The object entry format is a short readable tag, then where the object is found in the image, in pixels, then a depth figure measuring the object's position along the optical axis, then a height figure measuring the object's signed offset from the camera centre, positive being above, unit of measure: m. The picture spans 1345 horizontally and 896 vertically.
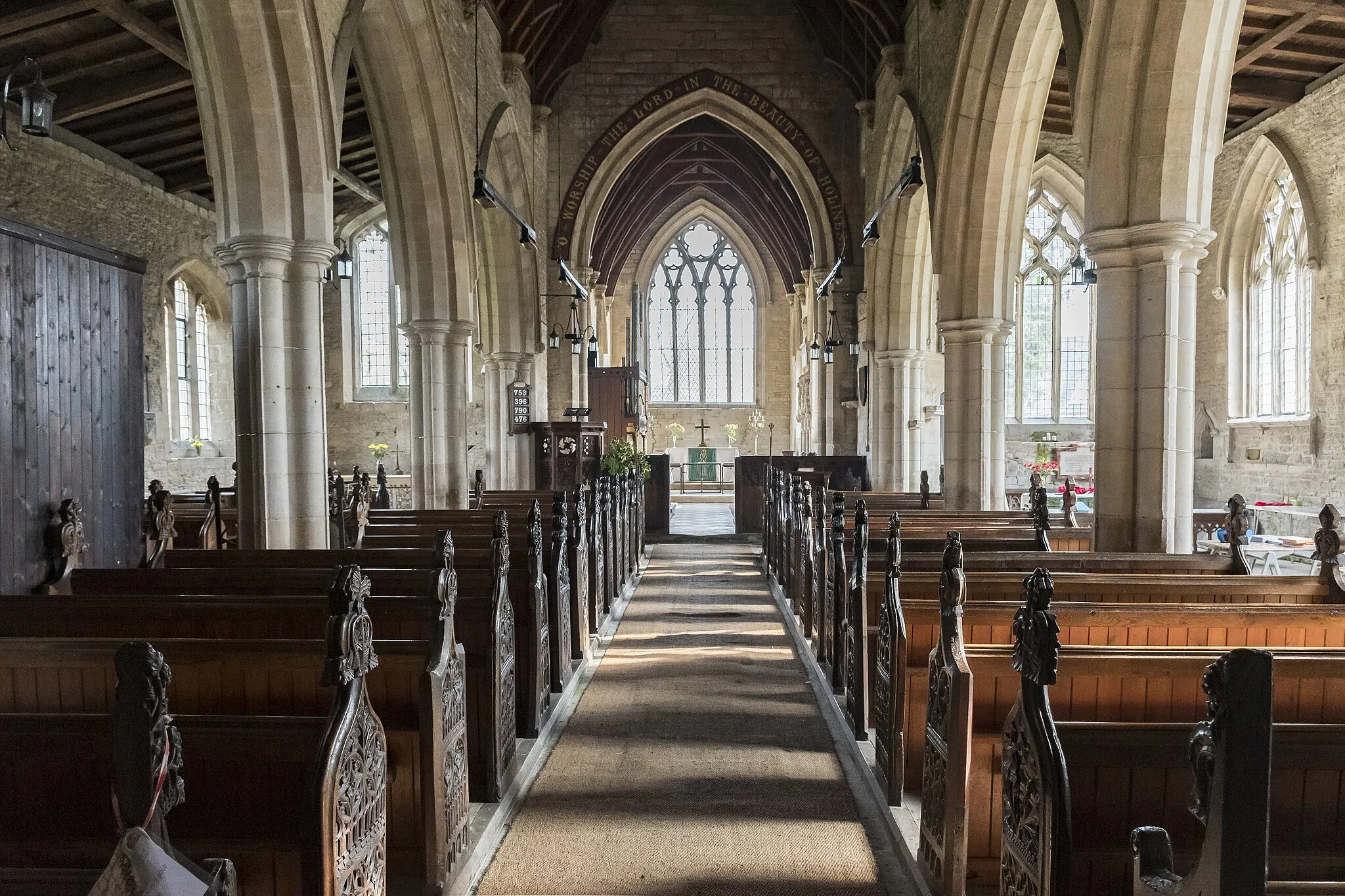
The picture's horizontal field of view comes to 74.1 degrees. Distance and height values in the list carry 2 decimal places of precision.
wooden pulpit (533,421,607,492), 11.72 -0.43
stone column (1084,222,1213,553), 4.91 +0.20
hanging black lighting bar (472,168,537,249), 7.96 +2.15
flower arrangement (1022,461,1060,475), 11.48 -0.63
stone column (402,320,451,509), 9.12 +0.16
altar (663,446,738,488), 22.33 -1.13
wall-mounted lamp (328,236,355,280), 10.74 +2.14
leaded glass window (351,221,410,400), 16.47 +1.85
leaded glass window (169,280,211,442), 13.03 +0.89
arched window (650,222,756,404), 24.73 +2.71
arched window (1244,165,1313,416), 10.66 +1.33
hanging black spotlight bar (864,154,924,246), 8.41 +2.27
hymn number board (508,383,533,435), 11.97 +0.18
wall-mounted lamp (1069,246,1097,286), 10.30 +1.74
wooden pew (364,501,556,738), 3.84 -0.89
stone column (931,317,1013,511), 8.30 +0.04
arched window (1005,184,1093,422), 14.83 +1.26
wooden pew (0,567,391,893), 1.72 -0.79
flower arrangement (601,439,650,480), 11.56 -0.51
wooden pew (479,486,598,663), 4.54 -0.85
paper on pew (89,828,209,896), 1.10 -0.56
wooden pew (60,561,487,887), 2.35 -0.70
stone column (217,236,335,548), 5.44 +0.22
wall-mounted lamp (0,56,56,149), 5.17 +1.87
